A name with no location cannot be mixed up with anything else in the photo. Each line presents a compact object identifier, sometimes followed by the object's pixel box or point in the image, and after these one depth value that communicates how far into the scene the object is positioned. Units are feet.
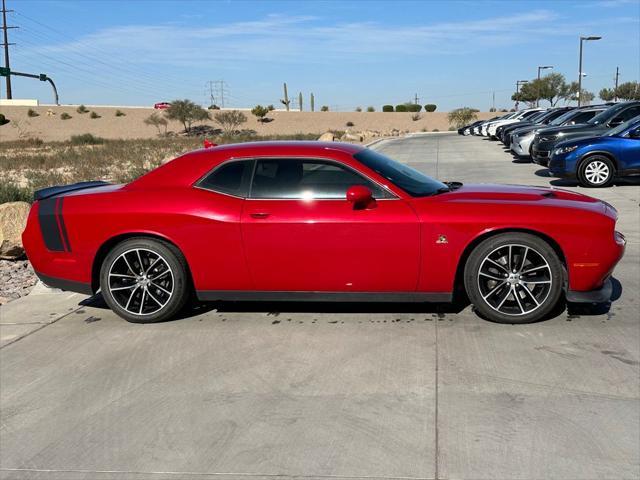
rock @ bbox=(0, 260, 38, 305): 24.04
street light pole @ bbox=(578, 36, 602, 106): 162.01
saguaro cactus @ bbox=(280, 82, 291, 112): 339.48
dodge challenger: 16.89
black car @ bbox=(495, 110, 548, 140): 87.35
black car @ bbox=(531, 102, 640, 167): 54.03
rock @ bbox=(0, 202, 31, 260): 27.91
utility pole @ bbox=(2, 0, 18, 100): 318.61
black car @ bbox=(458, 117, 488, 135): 164.35
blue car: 45.80
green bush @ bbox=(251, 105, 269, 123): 298.35
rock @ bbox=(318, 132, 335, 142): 124.57
